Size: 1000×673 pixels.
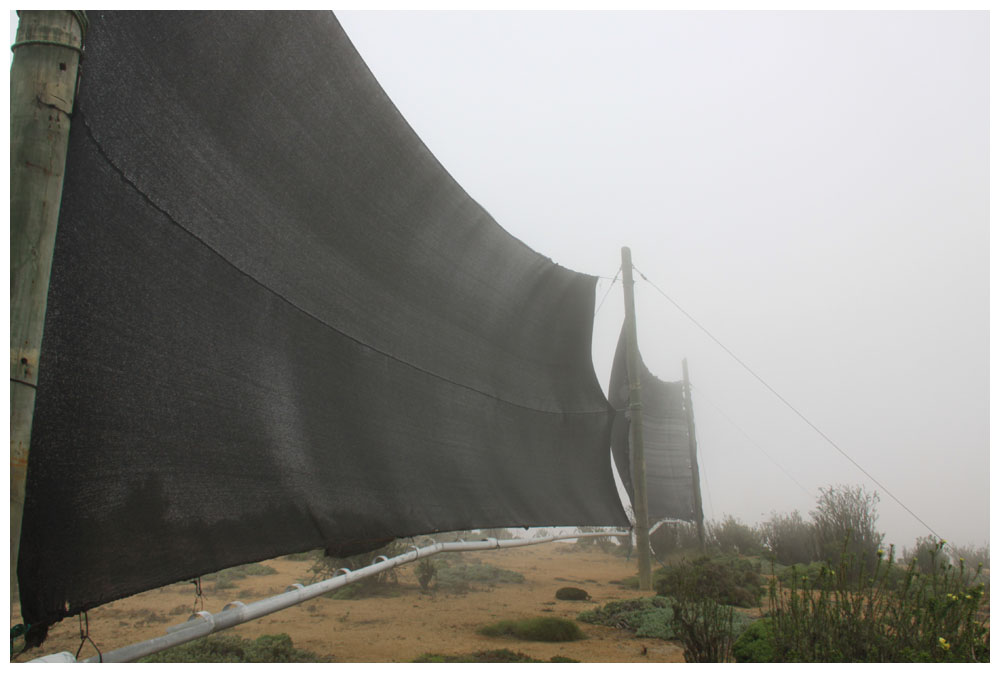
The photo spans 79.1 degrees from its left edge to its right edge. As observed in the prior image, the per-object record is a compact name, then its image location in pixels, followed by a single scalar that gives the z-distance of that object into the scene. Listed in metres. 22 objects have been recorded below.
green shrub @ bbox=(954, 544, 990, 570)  13.23
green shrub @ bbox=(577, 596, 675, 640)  5.29
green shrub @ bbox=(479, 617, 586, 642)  5.14
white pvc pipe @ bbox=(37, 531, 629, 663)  2.09
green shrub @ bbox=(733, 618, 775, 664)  3.69
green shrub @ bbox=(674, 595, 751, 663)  3.62
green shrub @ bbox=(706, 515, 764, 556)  13.80
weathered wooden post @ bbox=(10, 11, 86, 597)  1.64
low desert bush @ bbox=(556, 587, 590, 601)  7.57
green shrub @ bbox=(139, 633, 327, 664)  4.39
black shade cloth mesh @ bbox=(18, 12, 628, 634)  1.99
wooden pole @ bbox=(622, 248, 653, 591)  7.95
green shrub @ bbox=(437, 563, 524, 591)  9.47
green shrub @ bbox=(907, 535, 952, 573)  10.46
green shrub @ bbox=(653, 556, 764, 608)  6.81
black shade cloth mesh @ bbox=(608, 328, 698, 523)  11.01
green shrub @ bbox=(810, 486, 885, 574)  10.13
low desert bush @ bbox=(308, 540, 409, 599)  8.48
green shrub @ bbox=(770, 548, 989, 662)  3.07
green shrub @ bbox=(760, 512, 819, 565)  11.12
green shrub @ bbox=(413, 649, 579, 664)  4.22
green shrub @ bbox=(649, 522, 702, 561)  13.86
